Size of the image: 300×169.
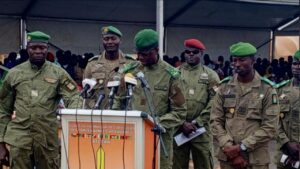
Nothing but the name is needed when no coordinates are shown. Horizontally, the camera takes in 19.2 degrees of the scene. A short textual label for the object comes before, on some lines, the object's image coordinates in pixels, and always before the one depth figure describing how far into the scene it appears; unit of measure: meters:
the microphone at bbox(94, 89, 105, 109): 6.98
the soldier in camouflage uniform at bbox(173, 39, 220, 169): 11.25
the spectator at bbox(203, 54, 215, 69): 21.48
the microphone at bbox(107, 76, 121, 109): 6.99
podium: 6.74
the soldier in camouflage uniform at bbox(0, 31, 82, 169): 9.12
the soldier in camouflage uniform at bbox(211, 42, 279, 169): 8.21
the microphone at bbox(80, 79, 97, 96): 7.10
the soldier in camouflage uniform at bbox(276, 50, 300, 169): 9.57
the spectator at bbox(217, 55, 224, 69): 22.33
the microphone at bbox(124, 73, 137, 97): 6.87
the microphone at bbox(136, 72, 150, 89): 7.17
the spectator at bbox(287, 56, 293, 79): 22.69
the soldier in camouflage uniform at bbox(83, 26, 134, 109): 10.10
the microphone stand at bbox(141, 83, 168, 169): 6.94
